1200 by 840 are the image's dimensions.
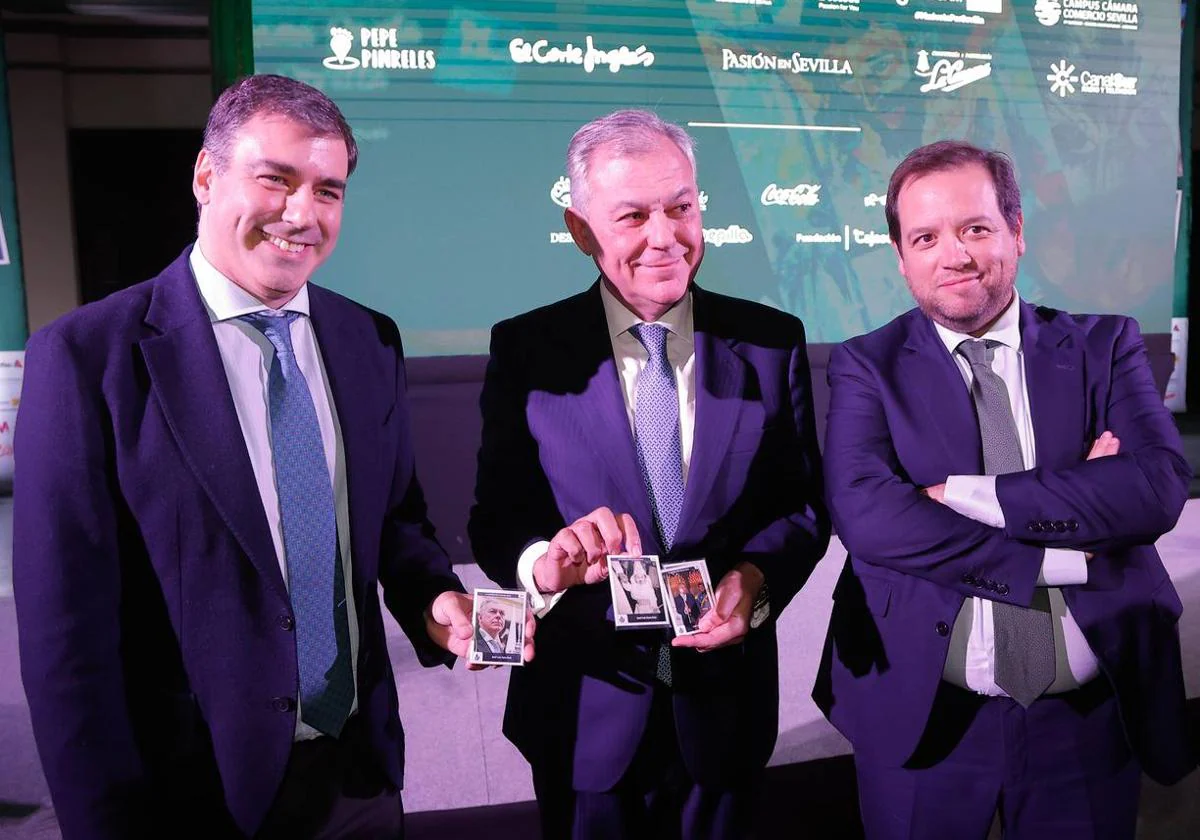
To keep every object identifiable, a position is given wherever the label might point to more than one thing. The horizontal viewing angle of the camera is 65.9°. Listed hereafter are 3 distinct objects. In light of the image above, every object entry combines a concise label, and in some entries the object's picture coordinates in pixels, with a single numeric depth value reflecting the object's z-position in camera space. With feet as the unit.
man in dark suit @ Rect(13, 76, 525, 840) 4.16
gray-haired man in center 5.41
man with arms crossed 5.46
